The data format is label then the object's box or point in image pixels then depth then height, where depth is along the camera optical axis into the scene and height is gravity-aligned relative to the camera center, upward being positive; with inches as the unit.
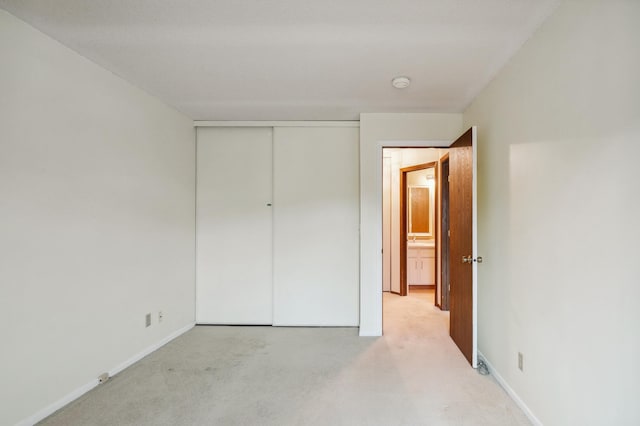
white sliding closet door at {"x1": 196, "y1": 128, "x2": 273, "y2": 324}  136.3 -4.8
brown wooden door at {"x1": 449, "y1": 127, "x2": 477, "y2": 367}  93.1 -10.5
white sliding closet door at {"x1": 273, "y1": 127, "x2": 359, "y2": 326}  133.4 -5.0
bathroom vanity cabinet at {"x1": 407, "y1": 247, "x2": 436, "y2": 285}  200.8 -36.3
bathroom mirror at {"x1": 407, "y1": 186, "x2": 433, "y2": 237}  208.4 +1.8
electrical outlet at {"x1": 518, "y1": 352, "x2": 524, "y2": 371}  75.0 -38.8
